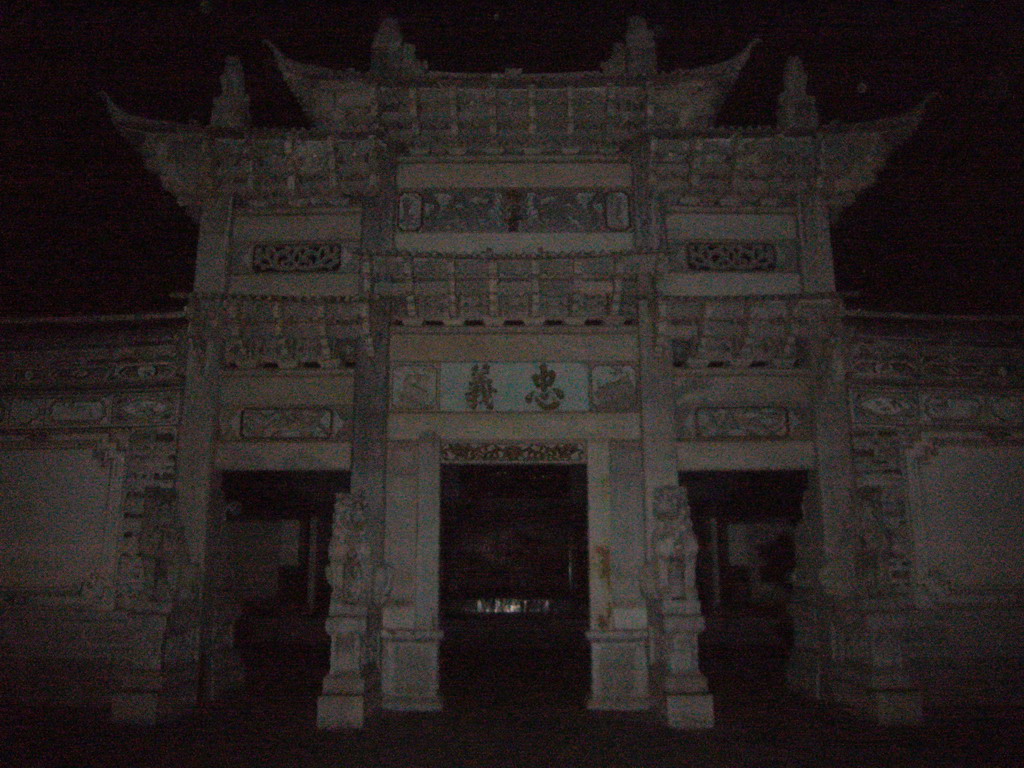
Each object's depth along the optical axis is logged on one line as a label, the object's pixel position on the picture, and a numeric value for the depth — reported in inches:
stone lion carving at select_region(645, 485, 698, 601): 277.1
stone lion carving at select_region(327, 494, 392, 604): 274.5
